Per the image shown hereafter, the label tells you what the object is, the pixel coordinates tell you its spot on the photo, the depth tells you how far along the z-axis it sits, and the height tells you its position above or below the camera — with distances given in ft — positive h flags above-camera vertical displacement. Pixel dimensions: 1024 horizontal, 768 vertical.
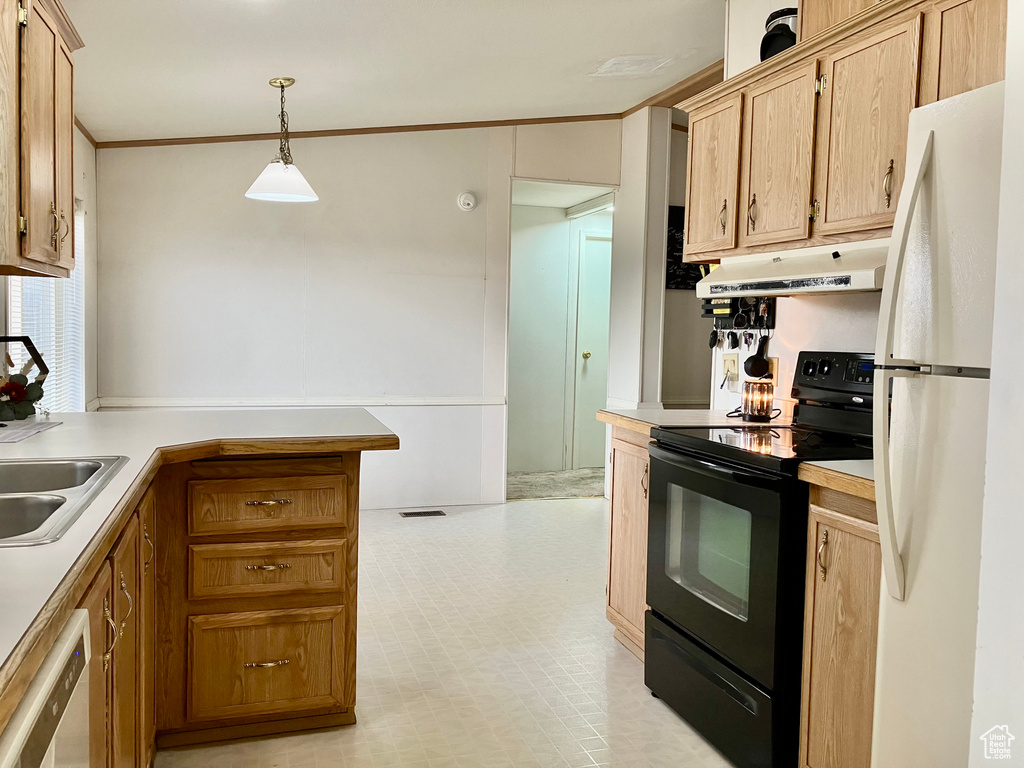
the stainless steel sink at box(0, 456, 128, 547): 4.66 -1.18
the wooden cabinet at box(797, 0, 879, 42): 9.05 +3.68
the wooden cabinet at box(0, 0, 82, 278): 6.46 +1.57
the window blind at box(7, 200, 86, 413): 11.66 -0.04
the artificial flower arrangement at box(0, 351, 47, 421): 9.32 -0.84
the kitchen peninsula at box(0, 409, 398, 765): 7.64 -2.28
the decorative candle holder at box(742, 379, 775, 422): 10.23 -0.73
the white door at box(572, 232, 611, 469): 23.54 -0.14
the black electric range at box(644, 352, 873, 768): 7.09 -2.06
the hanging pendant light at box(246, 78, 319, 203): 11.39 +1.97
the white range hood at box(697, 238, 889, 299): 7.87 +0.74
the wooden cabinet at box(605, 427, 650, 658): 9.95 -2.47
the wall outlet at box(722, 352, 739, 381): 11.94 -0.37
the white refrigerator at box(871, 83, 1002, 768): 4.89 -0.49
